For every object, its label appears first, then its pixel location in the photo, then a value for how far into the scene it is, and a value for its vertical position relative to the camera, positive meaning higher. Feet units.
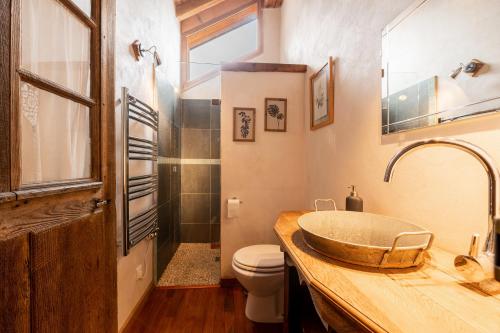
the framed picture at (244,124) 7.15 +1.28
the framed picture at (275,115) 7.25 +1.58
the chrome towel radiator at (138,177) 4.99 -0.27
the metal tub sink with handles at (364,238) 2.12 -0.85
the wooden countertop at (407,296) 1.43 -0.99
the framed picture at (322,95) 5.41 +1.80
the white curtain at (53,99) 2.37 +0.77
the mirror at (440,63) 2.18 +1.16
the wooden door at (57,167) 2.11 -0.01
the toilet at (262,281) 5.27 -2.65
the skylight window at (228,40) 11.32 +6.32
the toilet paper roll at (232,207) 6.97 -1.26
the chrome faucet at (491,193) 1.79 -0.23
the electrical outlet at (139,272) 5.79 -2.74
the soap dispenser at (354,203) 3.93 -0.65
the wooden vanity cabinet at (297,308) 3.93 -2.53
